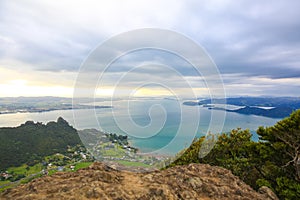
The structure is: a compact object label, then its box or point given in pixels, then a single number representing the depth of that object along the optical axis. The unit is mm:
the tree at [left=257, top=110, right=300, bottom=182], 8664
